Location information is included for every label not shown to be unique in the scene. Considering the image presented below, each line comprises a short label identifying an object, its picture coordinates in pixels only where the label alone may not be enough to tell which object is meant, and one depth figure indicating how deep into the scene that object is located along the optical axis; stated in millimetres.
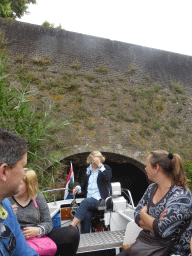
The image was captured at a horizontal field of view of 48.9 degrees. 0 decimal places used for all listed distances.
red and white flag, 4251
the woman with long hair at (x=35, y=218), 1925
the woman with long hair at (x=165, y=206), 1490
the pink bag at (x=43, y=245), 1751
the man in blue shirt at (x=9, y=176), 955
